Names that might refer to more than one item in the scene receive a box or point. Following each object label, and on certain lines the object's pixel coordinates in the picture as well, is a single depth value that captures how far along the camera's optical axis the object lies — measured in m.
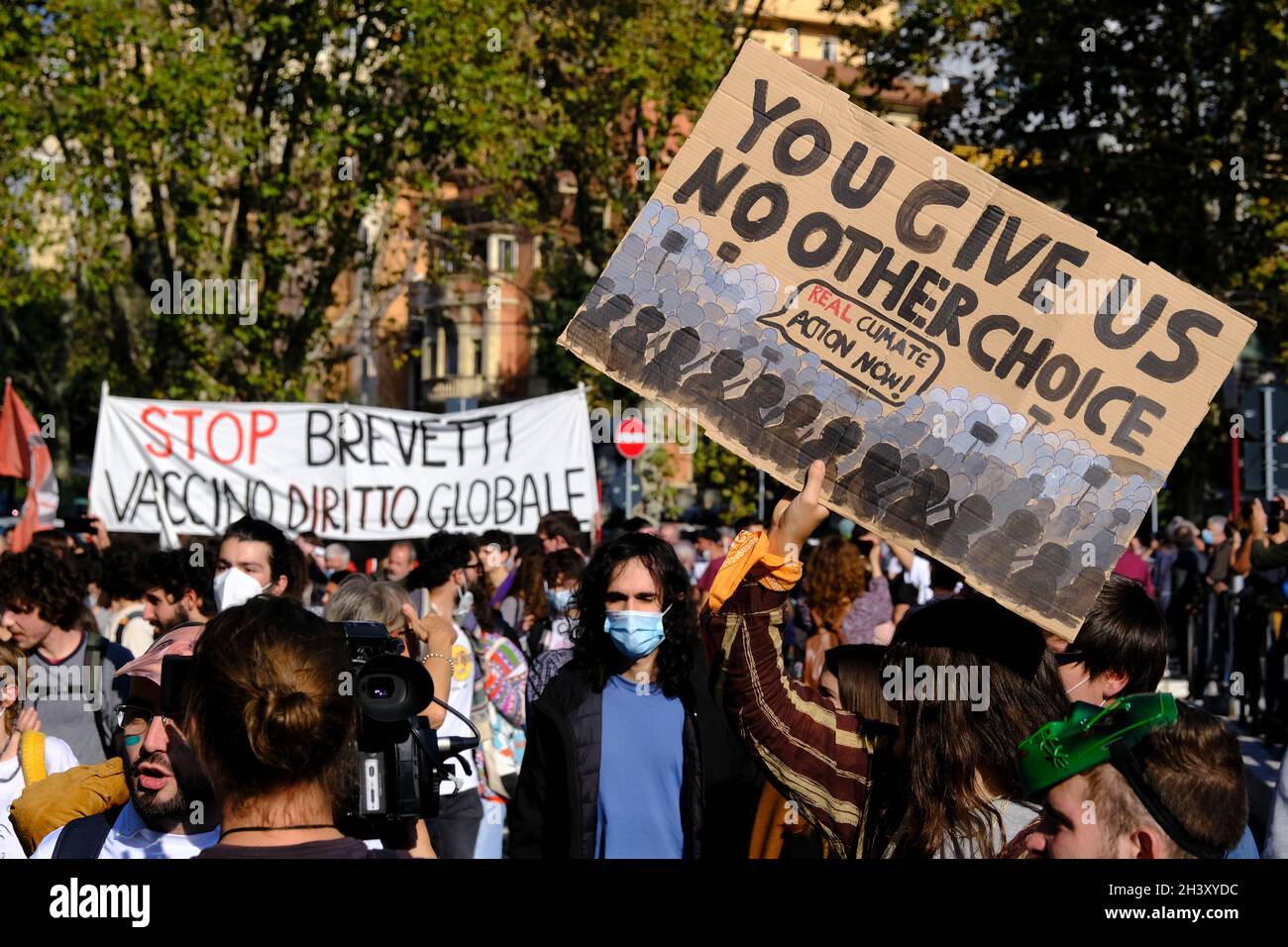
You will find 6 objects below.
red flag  12.12
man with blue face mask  4.50
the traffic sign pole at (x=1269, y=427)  13.39
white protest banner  12.84
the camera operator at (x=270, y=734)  2.64
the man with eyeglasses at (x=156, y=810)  3.33
